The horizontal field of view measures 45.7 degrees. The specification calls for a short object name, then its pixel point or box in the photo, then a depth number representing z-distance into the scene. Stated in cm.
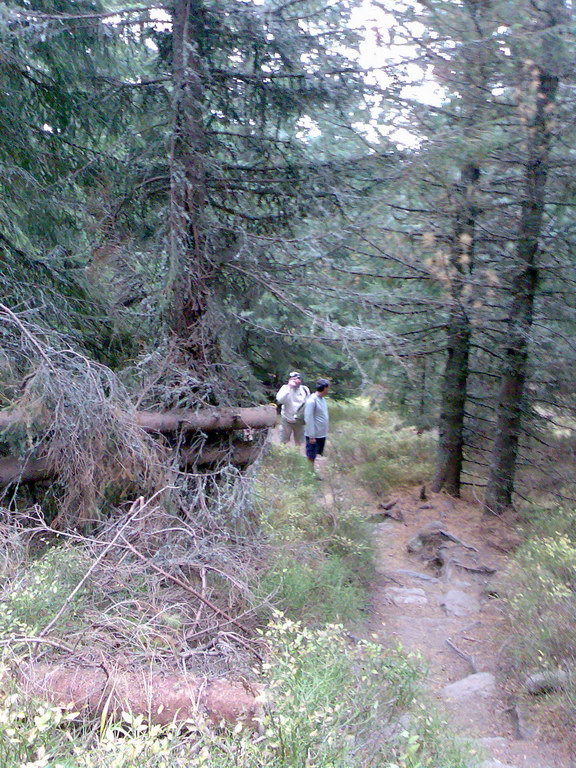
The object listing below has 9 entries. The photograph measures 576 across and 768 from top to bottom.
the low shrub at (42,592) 449
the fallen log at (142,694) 396
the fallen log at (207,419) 731
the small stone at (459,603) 802
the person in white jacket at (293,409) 1211
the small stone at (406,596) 818
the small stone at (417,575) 914
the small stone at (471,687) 597
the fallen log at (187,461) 635
